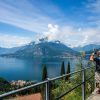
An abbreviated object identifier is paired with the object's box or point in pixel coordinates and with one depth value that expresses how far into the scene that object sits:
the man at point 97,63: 3.22
